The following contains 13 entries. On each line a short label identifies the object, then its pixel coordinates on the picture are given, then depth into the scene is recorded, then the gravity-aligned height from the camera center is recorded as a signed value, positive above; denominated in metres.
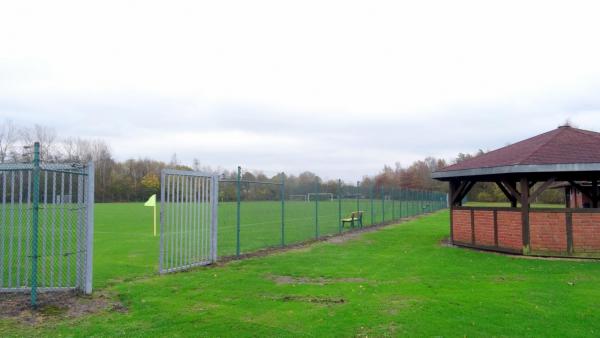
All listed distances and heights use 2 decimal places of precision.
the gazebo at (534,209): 11.34 -0.49
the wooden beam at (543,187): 11.51 +0.05
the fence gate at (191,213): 9.82 -0.49
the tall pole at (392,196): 29.56 -0.42
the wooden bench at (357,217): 22.27 -1.31
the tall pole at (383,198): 27.09 -0.47
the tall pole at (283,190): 14.88 +0.02
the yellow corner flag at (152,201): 17.30 -0.37
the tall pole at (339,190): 20.11 +0.01
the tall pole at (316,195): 17.12 -0.23
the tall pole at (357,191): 23.59 -0.04
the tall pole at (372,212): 24.52 -1.15
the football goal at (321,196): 19.27 -0.23
